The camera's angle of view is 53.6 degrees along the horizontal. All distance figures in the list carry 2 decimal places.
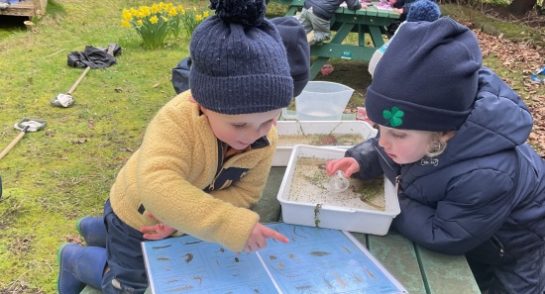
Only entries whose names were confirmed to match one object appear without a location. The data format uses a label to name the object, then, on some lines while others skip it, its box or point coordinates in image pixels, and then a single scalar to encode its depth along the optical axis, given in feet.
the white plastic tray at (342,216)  5.02
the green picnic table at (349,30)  15.81
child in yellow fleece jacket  4.27
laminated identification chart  4.25
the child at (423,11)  5.76
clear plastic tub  8.44
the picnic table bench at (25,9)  19.21
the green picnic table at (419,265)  4.59
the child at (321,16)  15.67
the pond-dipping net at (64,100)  13.56
